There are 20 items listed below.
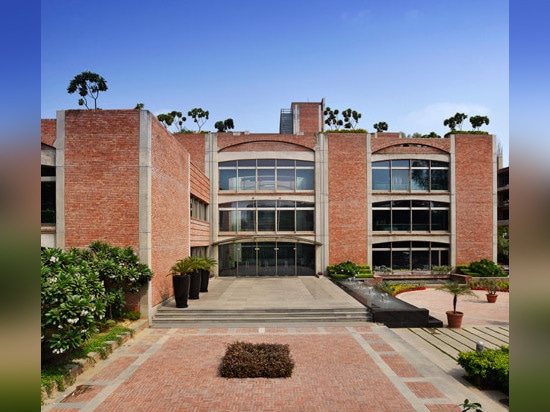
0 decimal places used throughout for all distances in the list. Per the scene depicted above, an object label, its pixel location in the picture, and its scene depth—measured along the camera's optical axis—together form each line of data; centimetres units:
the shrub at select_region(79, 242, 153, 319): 1233
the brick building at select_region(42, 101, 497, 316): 2752
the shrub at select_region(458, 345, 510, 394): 855
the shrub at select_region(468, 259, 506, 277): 2611
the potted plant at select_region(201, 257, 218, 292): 1992
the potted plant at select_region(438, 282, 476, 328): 1421
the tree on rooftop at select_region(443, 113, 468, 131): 3194
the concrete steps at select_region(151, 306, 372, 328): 1462
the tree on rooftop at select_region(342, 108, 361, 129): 3869
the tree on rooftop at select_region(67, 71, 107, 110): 2370
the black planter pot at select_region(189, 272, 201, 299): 1756
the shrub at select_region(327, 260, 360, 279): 2603
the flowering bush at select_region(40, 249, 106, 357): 823
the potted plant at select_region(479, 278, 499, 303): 1981
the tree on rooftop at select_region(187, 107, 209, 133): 3703
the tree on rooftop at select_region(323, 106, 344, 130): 4028
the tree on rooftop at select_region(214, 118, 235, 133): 3714
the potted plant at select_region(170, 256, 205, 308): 1546
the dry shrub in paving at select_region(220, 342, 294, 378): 934
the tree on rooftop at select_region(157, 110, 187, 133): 3525
